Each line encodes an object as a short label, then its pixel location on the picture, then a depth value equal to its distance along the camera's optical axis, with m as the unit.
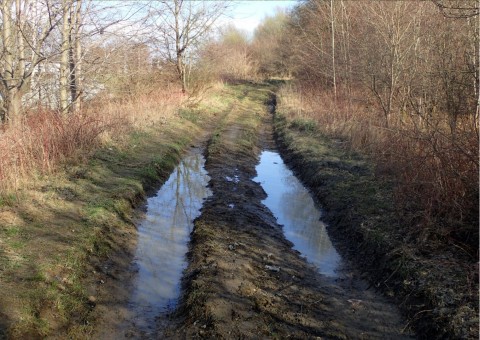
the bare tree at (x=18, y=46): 7.47
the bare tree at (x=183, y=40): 21.08
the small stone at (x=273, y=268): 5.40
